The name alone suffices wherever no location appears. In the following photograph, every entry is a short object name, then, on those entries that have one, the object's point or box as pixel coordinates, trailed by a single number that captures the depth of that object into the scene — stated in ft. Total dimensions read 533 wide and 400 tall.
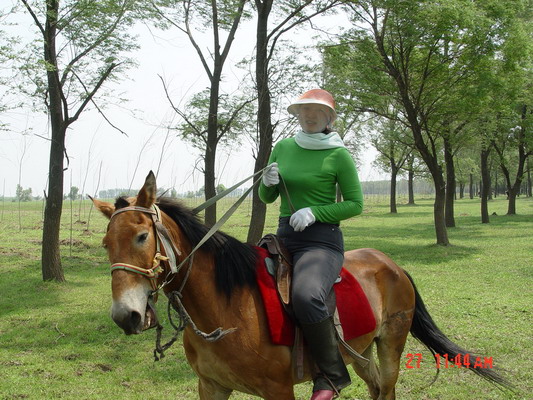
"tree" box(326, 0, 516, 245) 42.63
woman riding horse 9.54
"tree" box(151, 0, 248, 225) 38.52
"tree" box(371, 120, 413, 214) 115.23
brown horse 7.88
